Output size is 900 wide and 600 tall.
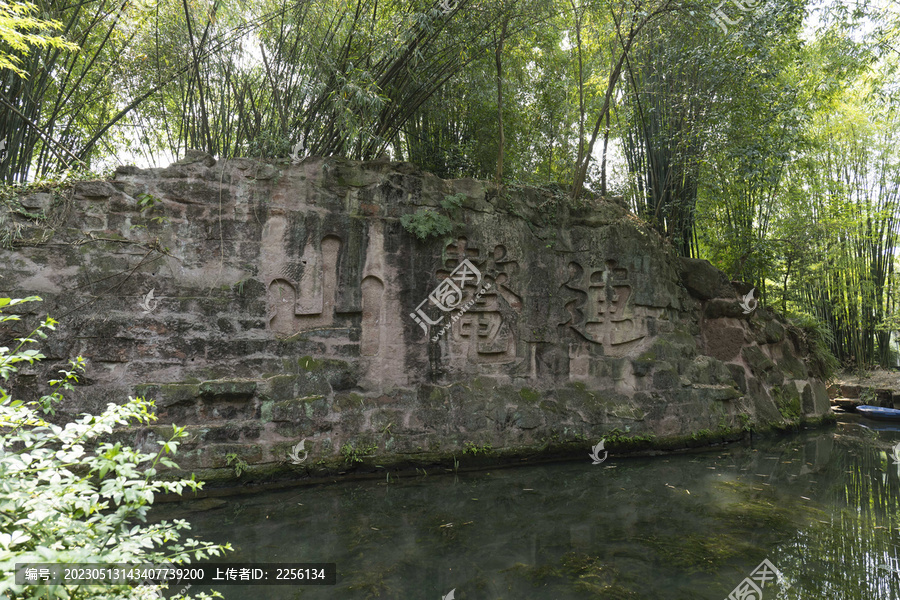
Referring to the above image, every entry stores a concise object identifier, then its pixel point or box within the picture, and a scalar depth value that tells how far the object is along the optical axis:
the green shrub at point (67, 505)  1.43
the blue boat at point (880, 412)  9.19
